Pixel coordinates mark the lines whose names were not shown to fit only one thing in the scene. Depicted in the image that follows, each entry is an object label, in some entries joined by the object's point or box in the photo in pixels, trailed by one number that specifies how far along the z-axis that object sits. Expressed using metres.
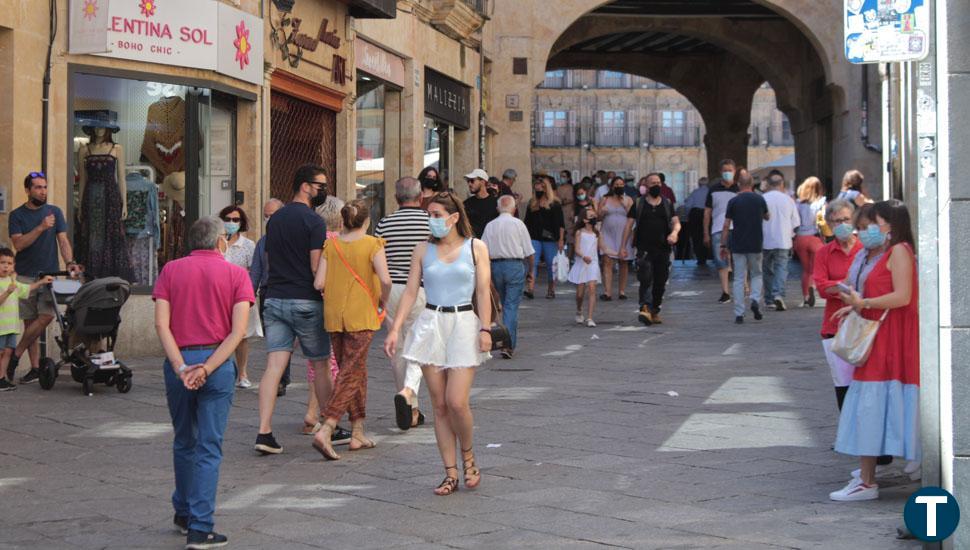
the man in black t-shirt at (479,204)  16.96
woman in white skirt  8.03
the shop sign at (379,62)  21.33
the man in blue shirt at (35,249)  12.73
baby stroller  11.99
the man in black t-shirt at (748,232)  18.95
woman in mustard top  9.41
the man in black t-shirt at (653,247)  18.27
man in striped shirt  10.39
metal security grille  18.45
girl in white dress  17.95
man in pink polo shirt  6.74
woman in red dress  7.48
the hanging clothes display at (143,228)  15.27
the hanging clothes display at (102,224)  14.60
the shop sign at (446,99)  25.11
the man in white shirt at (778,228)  19.62
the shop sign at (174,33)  13.95
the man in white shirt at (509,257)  15.03
